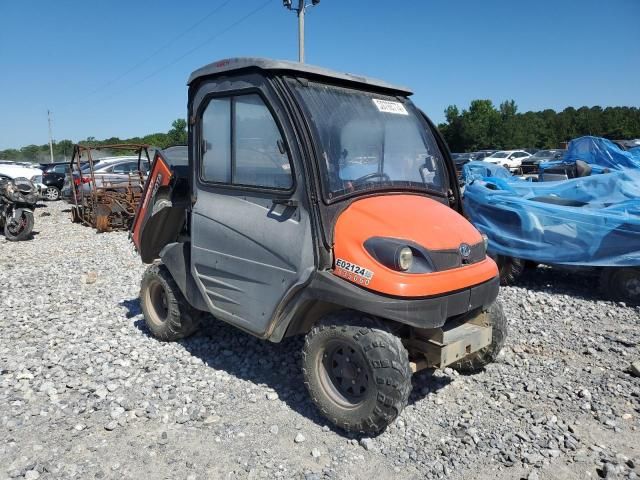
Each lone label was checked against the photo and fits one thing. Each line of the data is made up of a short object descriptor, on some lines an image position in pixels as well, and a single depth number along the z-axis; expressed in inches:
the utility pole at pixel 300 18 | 700.7
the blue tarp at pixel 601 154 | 513.7
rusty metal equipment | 477.1
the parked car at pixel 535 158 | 1001.8
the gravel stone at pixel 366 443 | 129.6
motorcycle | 444.8
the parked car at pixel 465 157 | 1242.5
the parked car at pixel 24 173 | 634.2
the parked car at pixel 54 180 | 794.2
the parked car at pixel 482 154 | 1312.0
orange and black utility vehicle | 125.7
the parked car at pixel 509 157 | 1198.5
